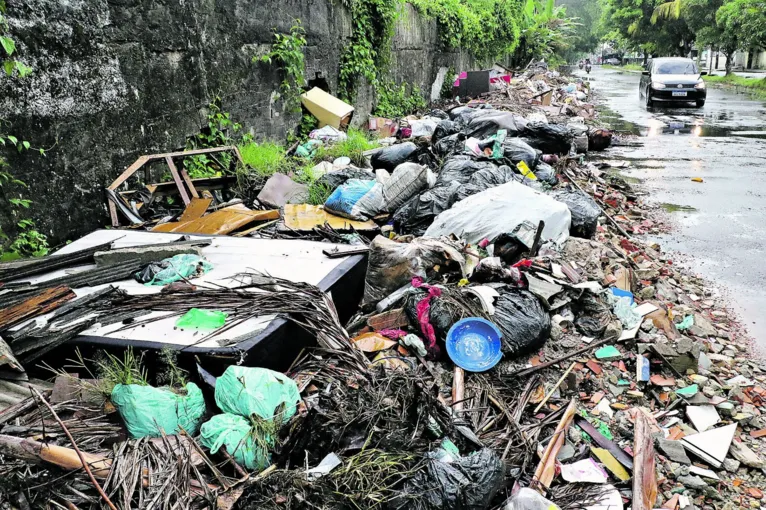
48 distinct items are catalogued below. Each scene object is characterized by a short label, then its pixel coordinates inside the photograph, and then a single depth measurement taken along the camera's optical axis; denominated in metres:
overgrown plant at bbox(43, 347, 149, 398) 2.35
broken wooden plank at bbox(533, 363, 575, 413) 2.82
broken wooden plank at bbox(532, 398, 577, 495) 2.27
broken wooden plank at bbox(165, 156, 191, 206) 5.18
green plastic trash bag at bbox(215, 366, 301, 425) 2.26
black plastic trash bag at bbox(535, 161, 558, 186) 6.42
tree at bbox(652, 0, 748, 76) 20.41
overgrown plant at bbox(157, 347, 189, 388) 2.44
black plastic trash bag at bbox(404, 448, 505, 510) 1.88
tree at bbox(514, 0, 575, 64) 26.38
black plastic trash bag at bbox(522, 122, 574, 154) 7.93
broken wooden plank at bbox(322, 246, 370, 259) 3.57
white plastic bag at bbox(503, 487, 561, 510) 2.01
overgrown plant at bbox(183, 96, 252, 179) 5.79
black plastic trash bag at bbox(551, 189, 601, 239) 4.91
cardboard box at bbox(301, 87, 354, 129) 8.24
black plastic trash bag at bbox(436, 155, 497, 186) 5.53
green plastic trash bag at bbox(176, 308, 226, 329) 2.71
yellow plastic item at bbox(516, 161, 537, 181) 6.12
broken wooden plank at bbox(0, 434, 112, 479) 1.95
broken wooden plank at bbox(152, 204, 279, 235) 4.47
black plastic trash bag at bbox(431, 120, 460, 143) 8.13
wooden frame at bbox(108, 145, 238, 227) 4.70
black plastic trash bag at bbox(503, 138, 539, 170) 6.49
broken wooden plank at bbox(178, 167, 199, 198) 5.32
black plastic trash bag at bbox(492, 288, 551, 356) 3.19
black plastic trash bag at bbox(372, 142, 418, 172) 6.60
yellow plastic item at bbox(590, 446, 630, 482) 2.45
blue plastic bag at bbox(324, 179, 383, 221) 5.12
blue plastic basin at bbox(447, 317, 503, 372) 3.09
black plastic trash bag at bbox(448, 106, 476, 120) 9.57
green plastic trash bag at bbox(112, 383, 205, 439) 2.22
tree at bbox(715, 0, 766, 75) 19.08
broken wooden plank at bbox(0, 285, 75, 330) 2.77
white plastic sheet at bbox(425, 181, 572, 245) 4.38
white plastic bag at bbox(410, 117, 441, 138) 8.78
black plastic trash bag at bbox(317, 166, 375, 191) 5.84
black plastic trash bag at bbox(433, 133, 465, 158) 6.96
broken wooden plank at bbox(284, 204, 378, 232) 4.82
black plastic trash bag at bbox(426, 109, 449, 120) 10.76
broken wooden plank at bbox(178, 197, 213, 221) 4.82
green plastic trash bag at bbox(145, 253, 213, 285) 3.28
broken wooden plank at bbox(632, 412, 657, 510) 2.29
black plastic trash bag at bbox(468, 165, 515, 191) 5.33
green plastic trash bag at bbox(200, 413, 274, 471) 2.14
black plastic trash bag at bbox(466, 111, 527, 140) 7.72
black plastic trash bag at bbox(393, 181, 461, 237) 4.96
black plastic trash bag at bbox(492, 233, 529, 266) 4.19
